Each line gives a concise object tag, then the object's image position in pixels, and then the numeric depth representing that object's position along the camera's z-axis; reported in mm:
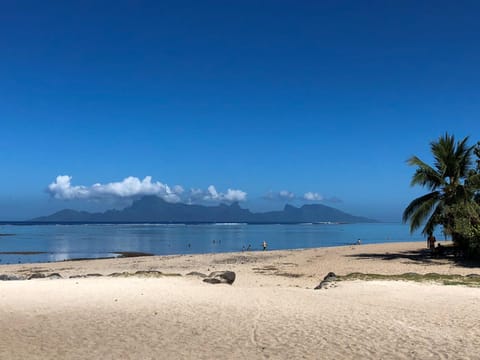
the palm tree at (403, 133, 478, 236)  25922
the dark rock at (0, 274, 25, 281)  19752
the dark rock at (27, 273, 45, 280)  21181
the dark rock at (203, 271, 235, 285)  18234
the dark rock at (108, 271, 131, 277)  20475
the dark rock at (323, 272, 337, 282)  18312
